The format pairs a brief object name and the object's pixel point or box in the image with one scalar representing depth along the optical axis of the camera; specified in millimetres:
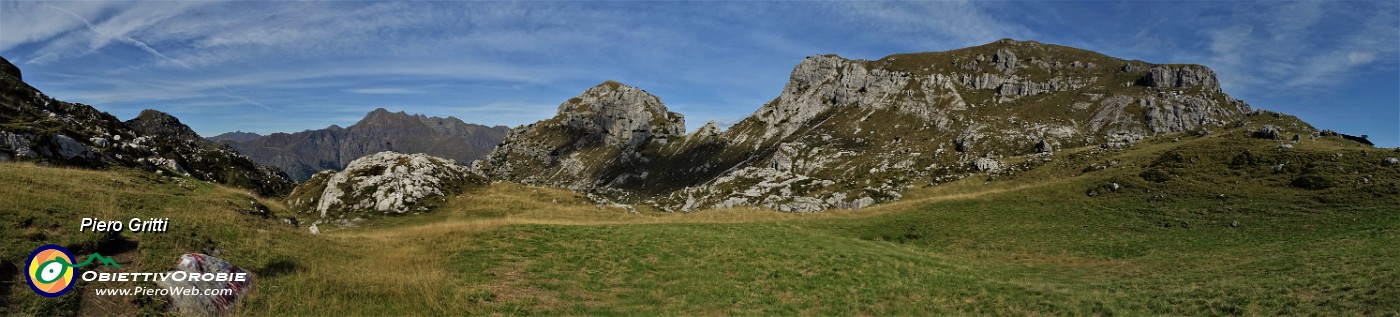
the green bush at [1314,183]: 45875
